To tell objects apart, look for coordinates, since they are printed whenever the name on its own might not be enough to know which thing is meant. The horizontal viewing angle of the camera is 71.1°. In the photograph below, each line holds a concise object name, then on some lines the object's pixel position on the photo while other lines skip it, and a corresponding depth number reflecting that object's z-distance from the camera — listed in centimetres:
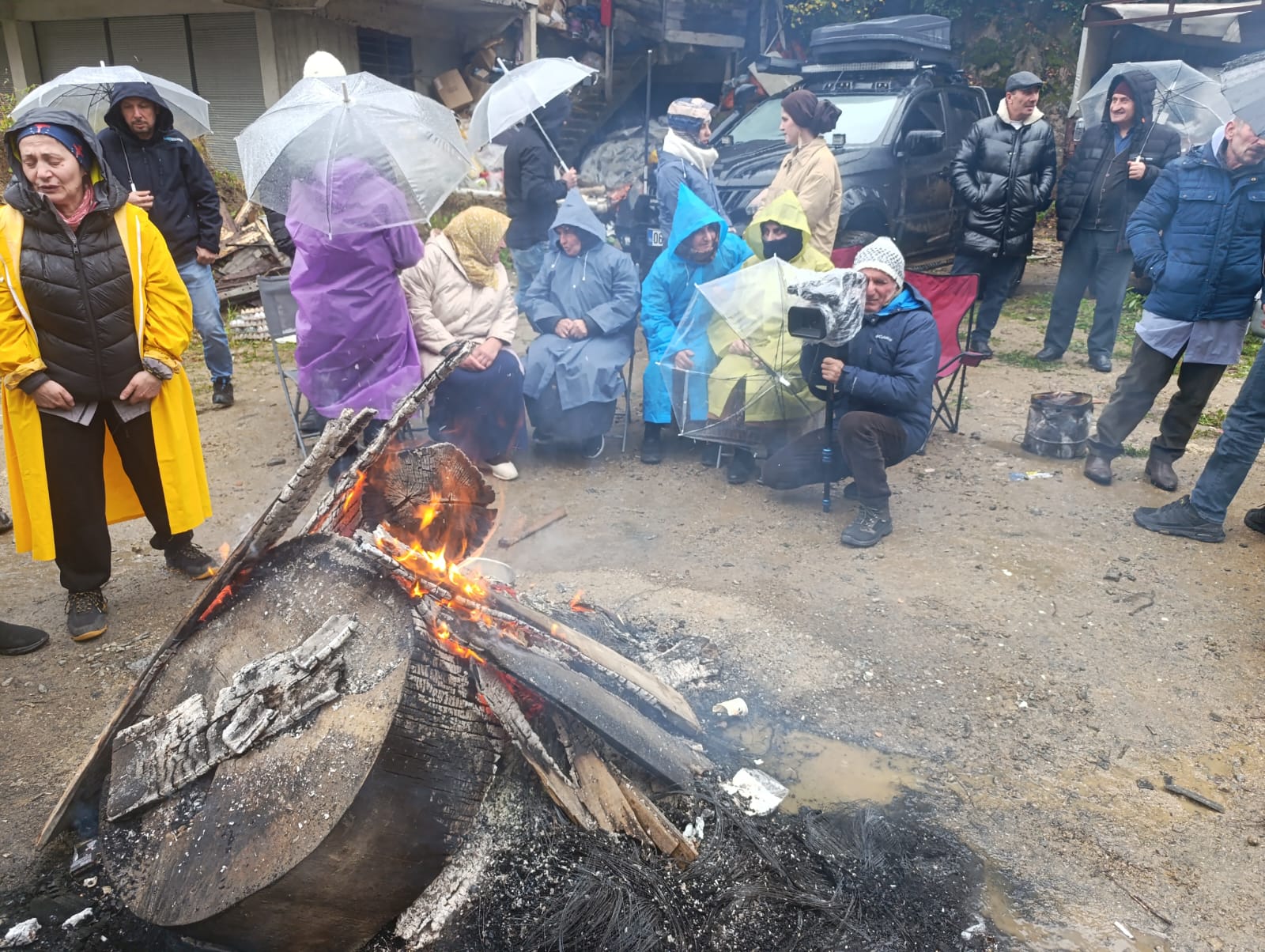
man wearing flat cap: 779
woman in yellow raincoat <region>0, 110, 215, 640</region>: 357
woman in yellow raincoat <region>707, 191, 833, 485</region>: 538
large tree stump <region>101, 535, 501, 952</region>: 226
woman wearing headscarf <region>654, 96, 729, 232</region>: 689
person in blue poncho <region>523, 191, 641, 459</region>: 602
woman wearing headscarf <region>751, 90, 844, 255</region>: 668
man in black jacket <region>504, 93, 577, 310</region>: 729
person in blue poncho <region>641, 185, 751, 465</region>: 594
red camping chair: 641
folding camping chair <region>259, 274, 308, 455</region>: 618
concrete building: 1102
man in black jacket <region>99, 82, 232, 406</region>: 596
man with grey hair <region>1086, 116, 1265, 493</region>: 496
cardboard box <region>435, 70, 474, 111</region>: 1294
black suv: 880
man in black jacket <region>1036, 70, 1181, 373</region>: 723
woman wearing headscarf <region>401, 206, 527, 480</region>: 561
